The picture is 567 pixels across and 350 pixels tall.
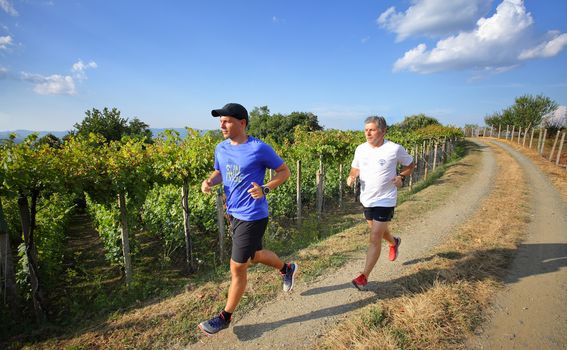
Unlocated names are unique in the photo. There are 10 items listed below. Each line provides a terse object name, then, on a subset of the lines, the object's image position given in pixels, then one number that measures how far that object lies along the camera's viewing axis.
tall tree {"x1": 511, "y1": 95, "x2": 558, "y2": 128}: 48.28
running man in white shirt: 3.32
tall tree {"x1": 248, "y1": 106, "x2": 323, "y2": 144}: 49.59
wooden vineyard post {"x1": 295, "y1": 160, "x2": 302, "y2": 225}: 7.50
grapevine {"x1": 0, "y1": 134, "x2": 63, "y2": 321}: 3.38
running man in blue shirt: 2.70
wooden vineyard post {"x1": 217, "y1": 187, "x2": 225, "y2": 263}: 5.28
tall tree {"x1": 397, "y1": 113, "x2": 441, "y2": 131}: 52.81
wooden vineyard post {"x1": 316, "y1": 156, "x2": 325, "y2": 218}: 8.12
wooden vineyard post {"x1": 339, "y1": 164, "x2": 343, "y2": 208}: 9.99
